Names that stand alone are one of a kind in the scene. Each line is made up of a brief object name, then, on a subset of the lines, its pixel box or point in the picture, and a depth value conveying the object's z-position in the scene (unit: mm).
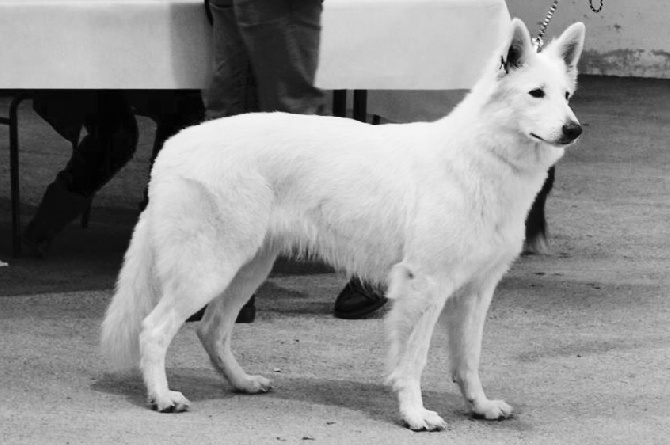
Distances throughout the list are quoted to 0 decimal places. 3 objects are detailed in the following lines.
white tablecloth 7494
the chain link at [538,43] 6340
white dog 6062
